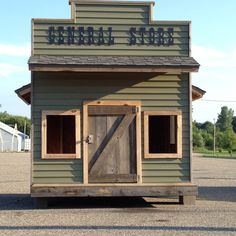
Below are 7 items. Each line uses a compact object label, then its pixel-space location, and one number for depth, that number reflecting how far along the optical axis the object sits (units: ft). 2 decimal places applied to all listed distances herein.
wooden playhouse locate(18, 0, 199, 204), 43.52
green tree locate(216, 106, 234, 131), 503.16
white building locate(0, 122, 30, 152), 302.25
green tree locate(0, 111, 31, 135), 440.45
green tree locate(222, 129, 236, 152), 336.70
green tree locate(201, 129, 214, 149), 394.52
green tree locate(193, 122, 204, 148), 382.63
